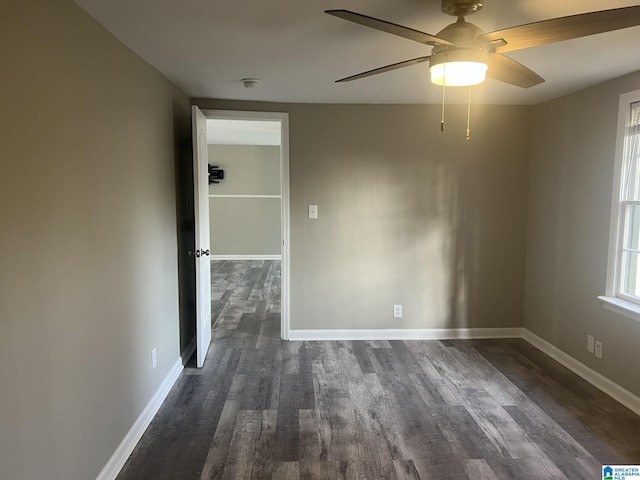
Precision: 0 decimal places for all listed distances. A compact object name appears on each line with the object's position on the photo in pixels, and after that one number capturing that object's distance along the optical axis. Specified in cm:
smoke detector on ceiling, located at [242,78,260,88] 313
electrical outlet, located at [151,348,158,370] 285
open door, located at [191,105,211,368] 337
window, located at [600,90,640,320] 296
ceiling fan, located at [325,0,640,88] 145
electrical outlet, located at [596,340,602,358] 322
